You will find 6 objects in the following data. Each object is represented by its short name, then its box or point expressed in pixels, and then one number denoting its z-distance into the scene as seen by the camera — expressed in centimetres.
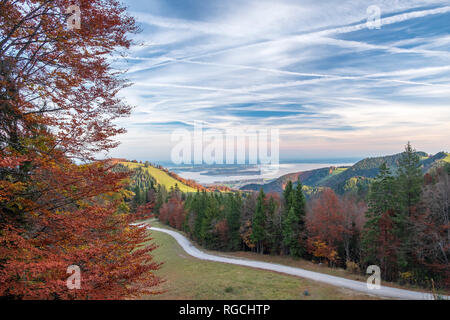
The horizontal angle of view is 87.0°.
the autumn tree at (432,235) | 2034
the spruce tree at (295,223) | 3447
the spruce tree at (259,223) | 3897
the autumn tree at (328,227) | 3216
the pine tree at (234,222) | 4372
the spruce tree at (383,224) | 2444
